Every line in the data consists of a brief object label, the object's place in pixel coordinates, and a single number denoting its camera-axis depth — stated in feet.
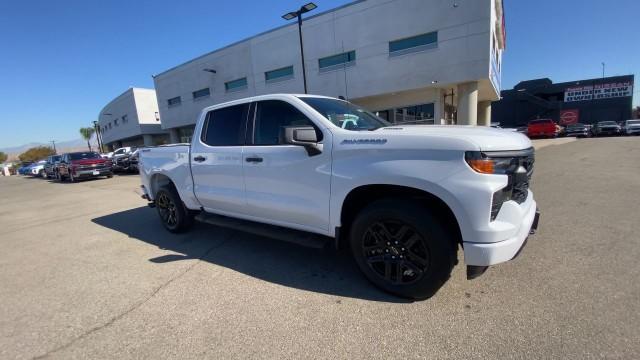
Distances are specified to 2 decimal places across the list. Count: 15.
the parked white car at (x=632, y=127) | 83.18
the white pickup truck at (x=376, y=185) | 7.52
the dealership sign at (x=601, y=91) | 120.78
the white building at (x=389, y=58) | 51.26
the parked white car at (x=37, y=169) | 85.82
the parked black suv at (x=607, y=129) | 89.56
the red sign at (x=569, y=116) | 127.75
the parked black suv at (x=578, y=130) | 91.04
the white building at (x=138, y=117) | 139.13
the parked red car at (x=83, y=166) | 51.75
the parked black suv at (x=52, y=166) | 59.85
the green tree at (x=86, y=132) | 273.13
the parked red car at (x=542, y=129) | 91.66
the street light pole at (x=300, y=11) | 38.45
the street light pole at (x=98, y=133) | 165.00
